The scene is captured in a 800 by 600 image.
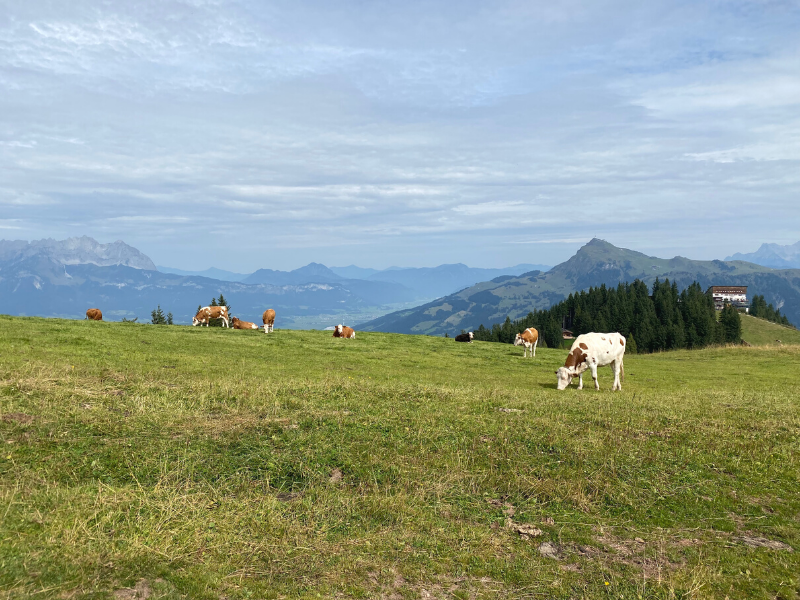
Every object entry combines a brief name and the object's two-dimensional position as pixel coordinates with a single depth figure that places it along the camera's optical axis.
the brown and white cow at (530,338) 46.84
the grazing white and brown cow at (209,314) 49.03
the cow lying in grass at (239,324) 50.22
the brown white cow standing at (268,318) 47.61
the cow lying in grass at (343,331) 45.81
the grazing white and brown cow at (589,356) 25.58
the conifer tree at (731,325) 114.25
